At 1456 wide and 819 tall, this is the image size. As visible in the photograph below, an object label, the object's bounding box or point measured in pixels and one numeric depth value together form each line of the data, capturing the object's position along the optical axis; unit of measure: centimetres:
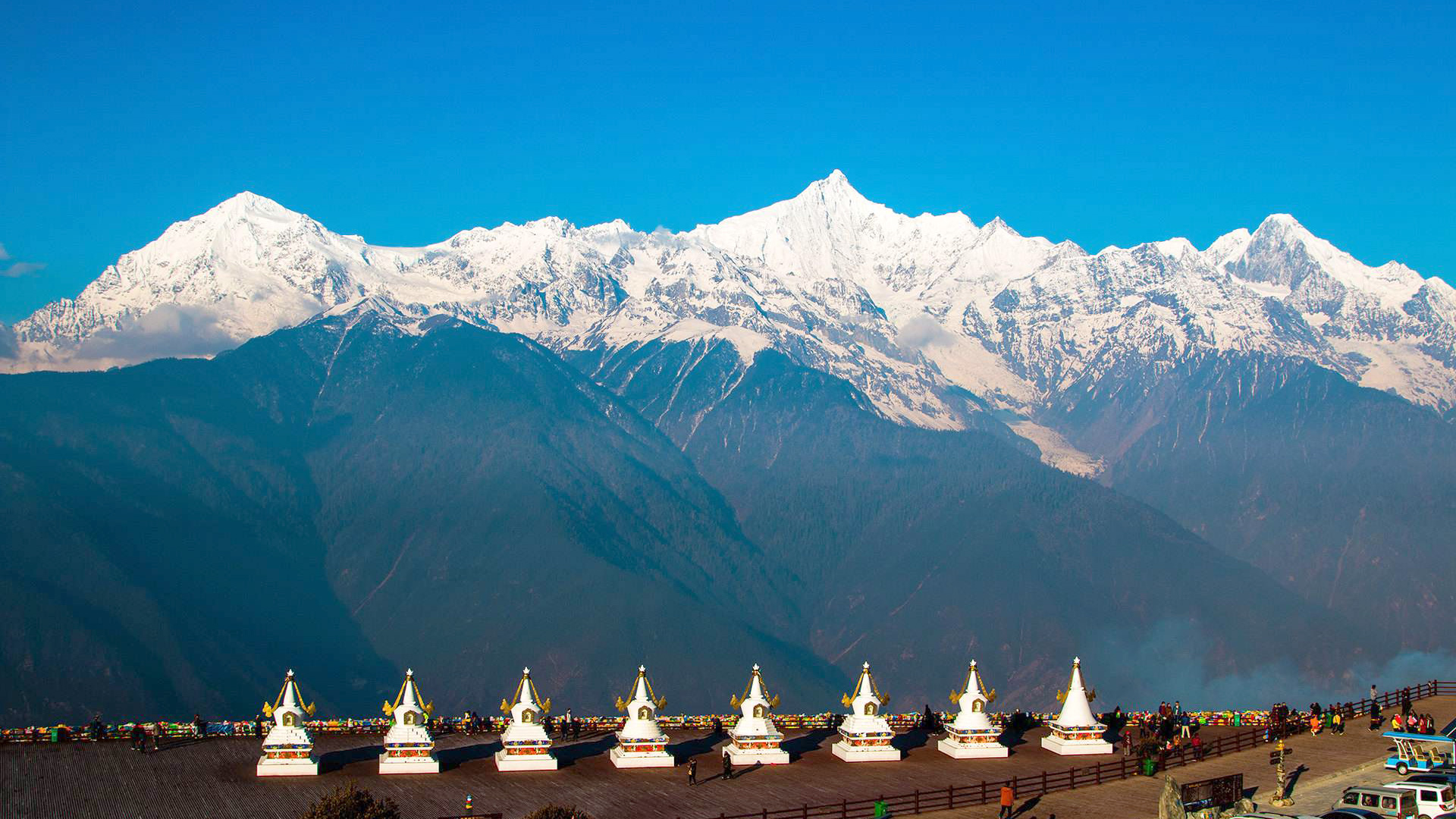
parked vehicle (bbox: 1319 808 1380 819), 8144
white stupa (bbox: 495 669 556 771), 10788
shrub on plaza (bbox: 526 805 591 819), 8479
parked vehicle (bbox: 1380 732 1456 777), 9756
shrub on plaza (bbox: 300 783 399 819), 8475
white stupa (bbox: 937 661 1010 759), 11294
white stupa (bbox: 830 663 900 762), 11188
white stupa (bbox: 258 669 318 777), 10431
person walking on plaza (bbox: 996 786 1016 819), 9481
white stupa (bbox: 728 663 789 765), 11050
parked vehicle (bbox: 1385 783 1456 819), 8431
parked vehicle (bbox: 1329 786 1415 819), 8469
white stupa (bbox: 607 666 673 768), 10894
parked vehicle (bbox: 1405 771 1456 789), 8741
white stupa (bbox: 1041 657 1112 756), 11388
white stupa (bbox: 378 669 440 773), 10562
